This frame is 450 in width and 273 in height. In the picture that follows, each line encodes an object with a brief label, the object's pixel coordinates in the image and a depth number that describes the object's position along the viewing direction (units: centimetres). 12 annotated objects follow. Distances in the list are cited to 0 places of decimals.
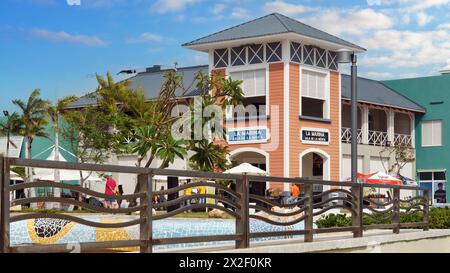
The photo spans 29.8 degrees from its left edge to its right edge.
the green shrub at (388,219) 1398
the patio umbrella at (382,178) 3728
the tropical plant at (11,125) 5103
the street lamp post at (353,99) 1936
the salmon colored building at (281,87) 3834
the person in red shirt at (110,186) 2602
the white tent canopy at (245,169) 3359
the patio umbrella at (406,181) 4632
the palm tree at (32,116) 5059
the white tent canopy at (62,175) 3768
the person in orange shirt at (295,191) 3275
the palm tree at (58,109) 4709
